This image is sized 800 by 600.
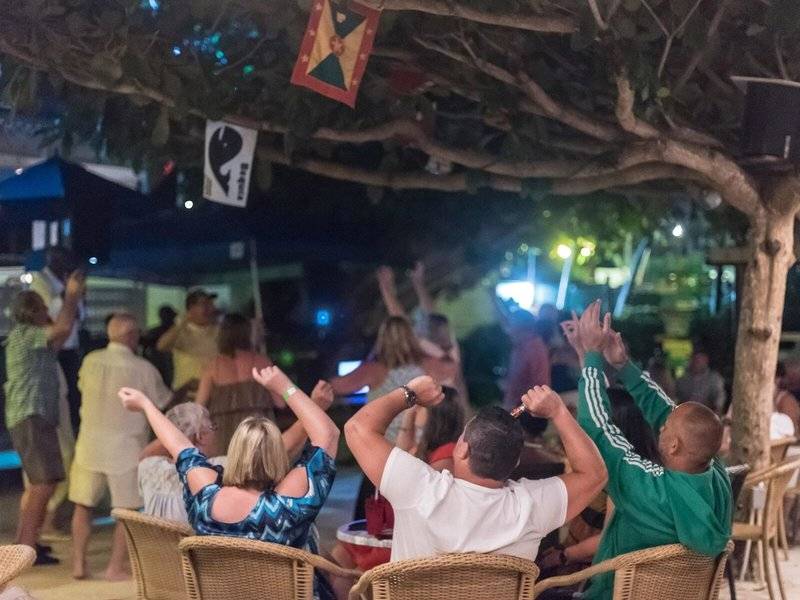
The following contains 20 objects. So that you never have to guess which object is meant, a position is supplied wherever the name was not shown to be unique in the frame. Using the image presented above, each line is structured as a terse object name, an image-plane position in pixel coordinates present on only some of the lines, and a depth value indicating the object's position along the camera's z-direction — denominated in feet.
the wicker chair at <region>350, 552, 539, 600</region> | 10.83
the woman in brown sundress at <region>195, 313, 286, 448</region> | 22.85
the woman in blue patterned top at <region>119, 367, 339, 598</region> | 12.35
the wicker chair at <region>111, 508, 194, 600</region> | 13.47
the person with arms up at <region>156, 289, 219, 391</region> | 26.86
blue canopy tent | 27.32
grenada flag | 17.90
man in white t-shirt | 11.21
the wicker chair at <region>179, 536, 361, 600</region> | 11.80
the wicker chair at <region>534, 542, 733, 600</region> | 11.85
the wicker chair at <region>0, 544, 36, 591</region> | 10.71
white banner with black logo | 24.00
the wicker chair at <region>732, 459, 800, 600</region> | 19.99
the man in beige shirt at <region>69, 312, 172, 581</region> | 22.31
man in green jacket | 11.82
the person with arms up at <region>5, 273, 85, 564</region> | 22.72
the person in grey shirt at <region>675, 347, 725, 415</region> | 34.68
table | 14.42
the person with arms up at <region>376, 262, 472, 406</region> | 23.63
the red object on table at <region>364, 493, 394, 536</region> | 14.97
